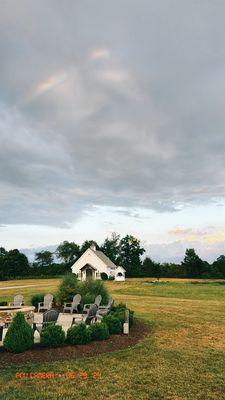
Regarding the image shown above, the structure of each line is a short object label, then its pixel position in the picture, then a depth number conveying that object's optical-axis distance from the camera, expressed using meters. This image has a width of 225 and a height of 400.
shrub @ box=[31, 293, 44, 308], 20.28
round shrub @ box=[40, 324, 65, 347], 10.52
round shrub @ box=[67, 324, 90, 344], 11.02
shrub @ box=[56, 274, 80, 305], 20.77
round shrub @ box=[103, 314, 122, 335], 12.84
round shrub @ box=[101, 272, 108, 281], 65.09
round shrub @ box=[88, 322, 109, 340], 11.74
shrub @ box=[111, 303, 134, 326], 13.82
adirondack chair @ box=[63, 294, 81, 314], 17.48
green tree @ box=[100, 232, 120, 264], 103.89
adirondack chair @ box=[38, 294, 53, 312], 18.66
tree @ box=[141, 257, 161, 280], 72.12
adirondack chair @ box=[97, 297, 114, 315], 15.81
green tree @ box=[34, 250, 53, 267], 134.25
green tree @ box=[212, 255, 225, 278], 67.93
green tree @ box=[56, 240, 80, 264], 112.01
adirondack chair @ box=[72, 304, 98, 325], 13.51
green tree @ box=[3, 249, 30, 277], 83.31
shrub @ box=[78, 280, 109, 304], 19.47
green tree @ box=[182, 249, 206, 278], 71.75
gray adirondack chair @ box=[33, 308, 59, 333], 12.33
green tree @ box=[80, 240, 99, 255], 101.74
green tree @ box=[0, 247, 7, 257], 117.56
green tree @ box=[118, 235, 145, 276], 101.38
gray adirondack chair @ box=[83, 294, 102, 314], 16.82
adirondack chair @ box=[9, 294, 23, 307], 17.69
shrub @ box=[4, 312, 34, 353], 10.05
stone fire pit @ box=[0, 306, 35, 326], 13.55
